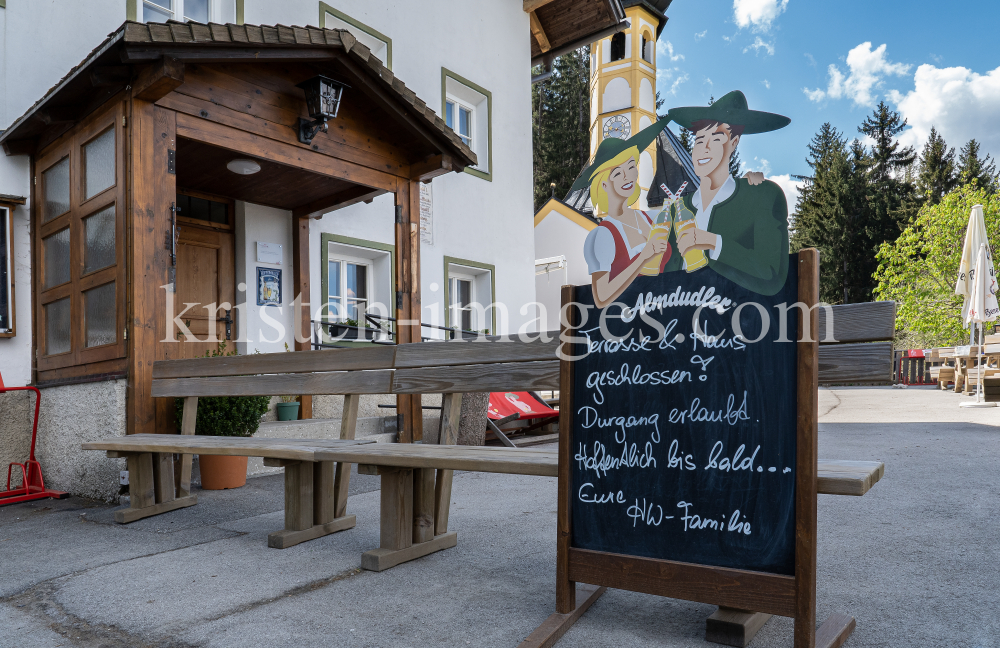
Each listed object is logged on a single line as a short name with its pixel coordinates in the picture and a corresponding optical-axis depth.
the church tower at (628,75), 25.16
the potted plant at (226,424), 5.14
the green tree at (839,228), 40.22
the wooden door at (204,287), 7.26
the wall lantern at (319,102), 5.91
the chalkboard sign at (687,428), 2.12
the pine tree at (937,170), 41.75
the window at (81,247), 5.06
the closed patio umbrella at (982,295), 11.09
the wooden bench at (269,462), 3.55
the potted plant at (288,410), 7.03
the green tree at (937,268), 26.56
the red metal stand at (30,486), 5.20
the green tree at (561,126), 34.22
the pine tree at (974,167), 41.44
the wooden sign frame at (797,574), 2.04
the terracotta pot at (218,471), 5.35
